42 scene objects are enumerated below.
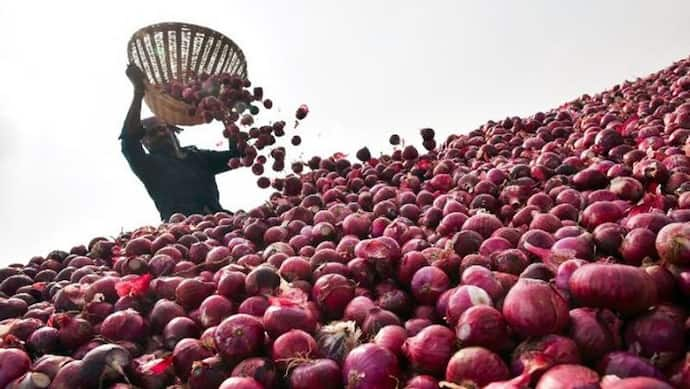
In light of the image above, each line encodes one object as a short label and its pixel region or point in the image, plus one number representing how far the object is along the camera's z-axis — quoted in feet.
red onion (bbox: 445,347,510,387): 2.47
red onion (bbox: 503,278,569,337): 2.55
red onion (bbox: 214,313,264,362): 2.85
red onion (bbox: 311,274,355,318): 3.23
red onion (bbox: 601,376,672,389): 2.17
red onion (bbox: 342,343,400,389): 2.61
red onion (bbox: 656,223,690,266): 2.79
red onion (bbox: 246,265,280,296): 3.34
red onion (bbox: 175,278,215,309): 3.44
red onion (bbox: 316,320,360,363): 2.83
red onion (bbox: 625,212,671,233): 3.12
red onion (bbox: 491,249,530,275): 3.14
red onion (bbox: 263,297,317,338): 2.94
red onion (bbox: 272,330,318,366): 2.79
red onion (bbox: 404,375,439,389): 2.55
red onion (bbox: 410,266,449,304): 3.13
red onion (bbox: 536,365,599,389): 2.27
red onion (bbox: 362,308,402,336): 2.97
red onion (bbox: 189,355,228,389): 2.77
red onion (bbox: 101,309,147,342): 3.23
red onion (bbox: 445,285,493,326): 2.81
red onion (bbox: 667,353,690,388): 2.35
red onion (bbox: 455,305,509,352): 2.58
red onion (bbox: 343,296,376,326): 3.07
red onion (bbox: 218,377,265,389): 2.65
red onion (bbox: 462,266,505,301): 2.89
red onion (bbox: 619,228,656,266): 2.97
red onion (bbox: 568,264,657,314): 2.58
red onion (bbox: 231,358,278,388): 2.75
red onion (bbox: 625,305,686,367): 2.47
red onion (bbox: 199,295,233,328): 3.19
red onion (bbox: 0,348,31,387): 2.92
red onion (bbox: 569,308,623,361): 2.50
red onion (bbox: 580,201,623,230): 3.48
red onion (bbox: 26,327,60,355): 3.21
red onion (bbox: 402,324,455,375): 2.64
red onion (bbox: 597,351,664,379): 2.35
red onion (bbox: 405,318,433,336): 2.91
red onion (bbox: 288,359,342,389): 2.66
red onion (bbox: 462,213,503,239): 3.66
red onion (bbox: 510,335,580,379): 2.40
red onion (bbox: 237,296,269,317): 3.19
